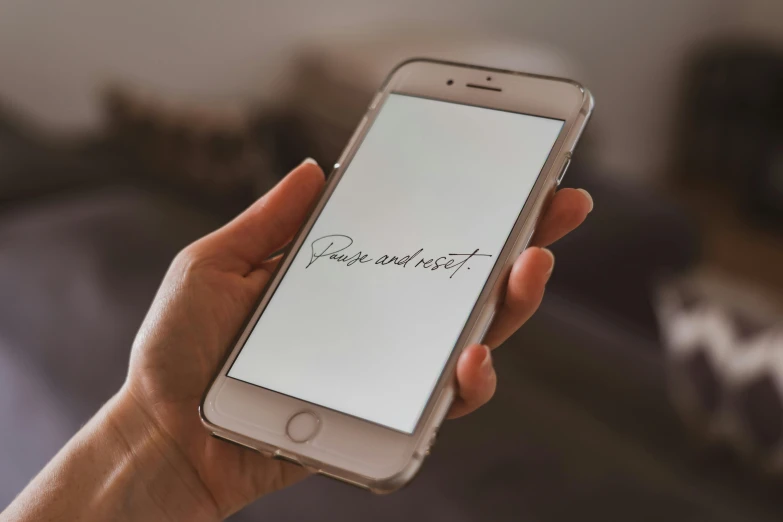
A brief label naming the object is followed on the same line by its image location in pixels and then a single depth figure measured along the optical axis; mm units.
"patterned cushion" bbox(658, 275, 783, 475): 743
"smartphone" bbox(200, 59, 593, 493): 457
